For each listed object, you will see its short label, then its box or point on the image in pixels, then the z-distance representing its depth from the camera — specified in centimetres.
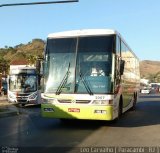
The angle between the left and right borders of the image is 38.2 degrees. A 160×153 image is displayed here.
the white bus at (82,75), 804
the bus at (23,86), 1593
